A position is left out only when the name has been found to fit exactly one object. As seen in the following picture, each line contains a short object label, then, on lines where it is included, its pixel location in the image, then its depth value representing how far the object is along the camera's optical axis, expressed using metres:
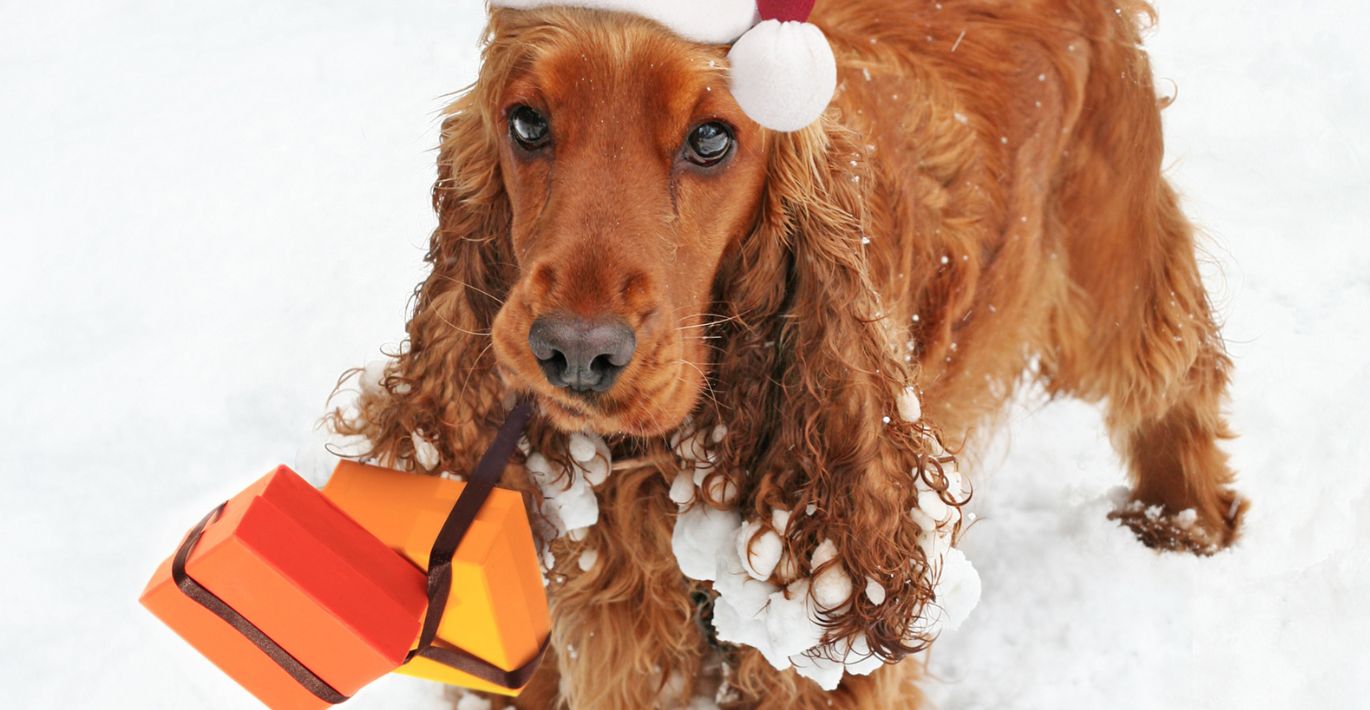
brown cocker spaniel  1.03
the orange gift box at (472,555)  1.08
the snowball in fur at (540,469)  1.14
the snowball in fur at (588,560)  1.19
